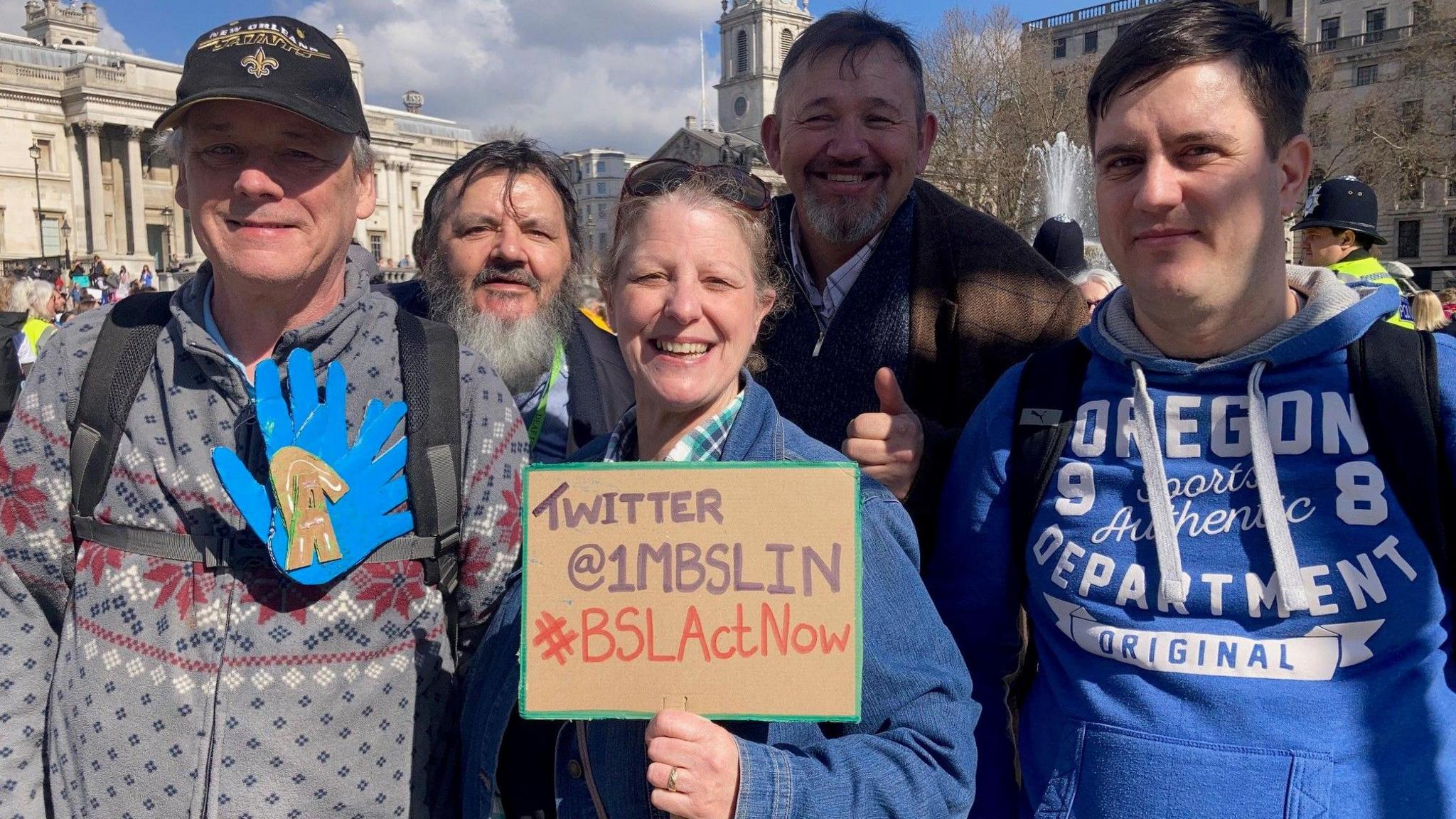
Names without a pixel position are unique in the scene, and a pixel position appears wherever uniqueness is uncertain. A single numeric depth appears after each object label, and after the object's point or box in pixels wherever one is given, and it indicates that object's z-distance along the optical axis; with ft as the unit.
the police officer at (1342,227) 20.35
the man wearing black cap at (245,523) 6.46
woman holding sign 5.41
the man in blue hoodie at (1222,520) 6.00
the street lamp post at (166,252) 185.37
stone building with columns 172.76
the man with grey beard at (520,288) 10.44
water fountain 101.71
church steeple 336.90
